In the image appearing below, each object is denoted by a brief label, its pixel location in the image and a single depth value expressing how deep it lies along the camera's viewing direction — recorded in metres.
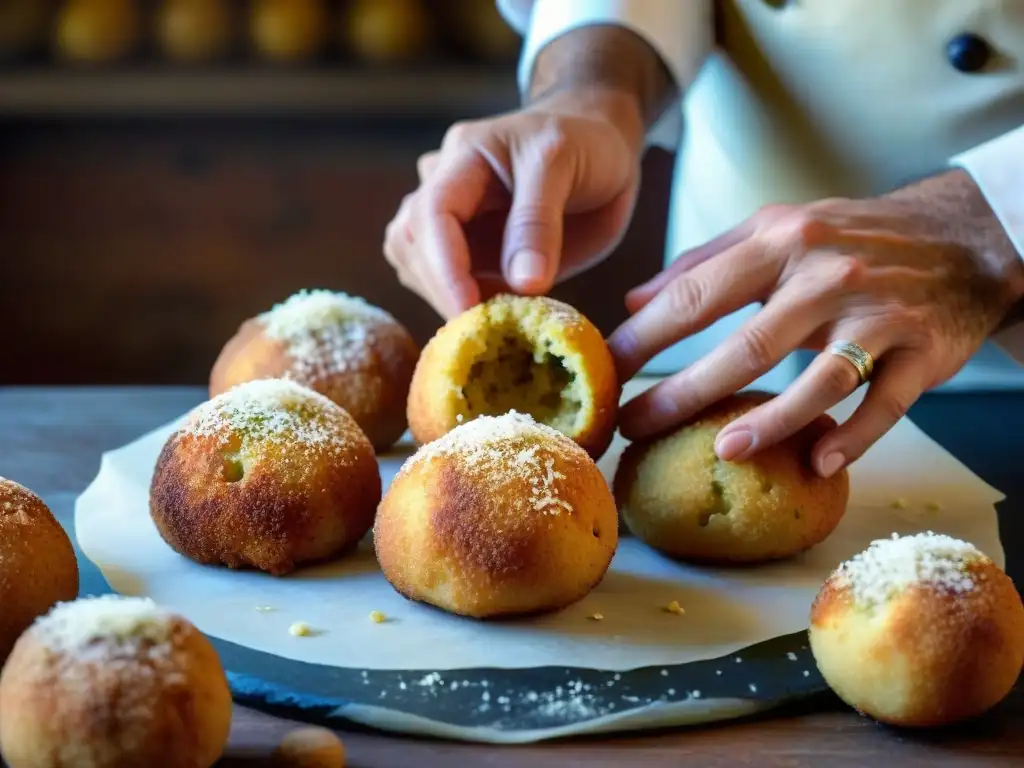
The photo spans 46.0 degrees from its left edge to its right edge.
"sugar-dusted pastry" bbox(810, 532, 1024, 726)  0.65
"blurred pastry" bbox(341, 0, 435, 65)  2.44
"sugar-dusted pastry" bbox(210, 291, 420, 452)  1.13
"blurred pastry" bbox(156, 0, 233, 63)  2.43
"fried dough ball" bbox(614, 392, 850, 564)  0.90
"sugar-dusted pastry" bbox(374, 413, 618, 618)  0.78
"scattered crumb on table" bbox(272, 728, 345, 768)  0.63
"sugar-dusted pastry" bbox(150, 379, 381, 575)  0.87
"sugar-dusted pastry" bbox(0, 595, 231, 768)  0.55
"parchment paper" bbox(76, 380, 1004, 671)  0.76
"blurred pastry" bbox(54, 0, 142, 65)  2.42
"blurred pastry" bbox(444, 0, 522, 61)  2.46
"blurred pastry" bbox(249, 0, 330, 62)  2.43
